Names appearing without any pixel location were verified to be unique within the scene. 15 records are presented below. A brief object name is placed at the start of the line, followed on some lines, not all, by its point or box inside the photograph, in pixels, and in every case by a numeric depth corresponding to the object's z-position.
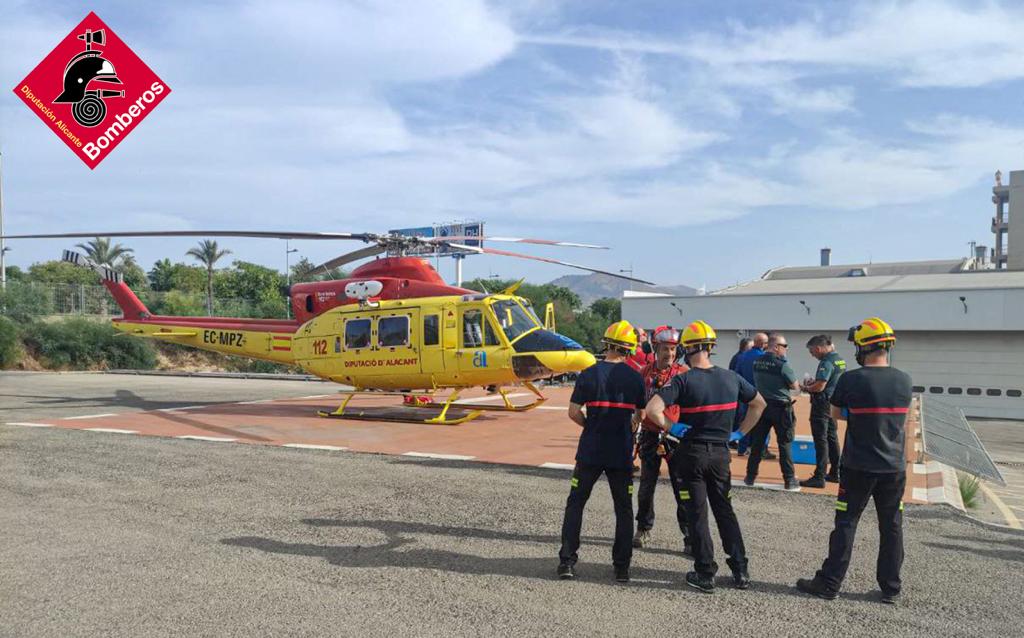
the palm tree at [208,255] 57.75
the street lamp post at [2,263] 42.78
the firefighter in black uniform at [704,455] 5.00
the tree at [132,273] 64.44
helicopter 12.71
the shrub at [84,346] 31.89
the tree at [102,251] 58.17
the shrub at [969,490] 8.48
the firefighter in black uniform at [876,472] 4.80
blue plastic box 9.52
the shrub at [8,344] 30.39
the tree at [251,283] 59.19
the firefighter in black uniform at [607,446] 5.13
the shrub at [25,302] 32.91
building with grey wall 26.67
